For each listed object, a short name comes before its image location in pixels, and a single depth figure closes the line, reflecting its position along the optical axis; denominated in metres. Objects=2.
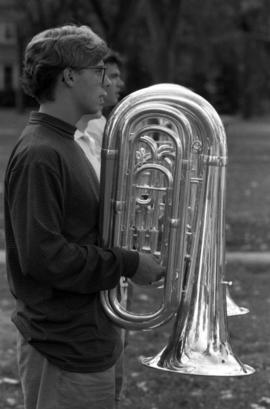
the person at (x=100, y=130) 5.45
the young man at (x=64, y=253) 4.21
